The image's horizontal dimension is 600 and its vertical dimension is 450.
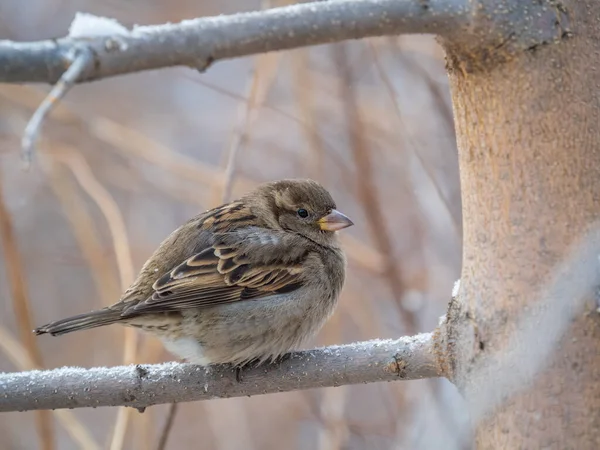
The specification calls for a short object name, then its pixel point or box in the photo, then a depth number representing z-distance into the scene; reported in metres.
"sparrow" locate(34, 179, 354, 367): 4.88
